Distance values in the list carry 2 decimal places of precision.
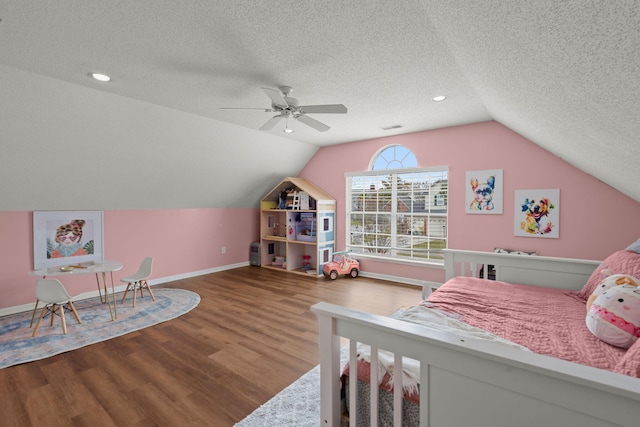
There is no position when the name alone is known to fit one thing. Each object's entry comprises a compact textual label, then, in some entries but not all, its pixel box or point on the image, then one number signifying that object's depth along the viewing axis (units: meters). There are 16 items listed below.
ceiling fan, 2.34
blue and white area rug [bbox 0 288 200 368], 2.46
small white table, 2.94
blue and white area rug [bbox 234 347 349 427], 1.67
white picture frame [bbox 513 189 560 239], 3.41
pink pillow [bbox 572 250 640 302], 1.84
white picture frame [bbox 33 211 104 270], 3.49
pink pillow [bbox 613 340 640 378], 1.00
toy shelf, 5.06
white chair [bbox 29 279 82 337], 2.69
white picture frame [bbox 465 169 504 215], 3.75
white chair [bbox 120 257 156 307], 3.51
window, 4.35
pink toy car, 4.76
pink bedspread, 1.37
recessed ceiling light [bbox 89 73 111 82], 2.40
